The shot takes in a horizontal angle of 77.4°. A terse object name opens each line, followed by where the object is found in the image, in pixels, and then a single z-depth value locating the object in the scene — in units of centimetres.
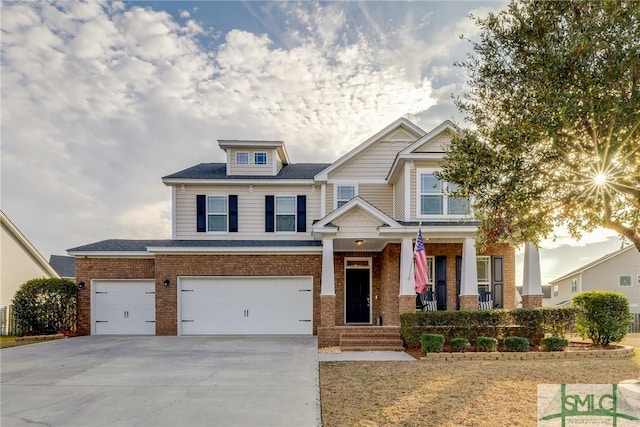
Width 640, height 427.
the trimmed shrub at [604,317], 1203
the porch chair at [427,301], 1471
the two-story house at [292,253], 1369
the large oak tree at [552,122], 700
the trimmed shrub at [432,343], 1060
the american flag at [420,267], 1223
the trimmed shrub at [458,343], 1086
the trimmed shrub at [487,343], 1084
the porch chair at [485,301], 1462
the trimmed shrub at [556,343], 1110
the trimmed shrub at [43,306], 1519
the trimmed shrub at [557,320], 1202
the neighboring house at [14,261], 1894
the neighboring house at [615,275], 2872
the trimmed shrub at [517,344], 1083
